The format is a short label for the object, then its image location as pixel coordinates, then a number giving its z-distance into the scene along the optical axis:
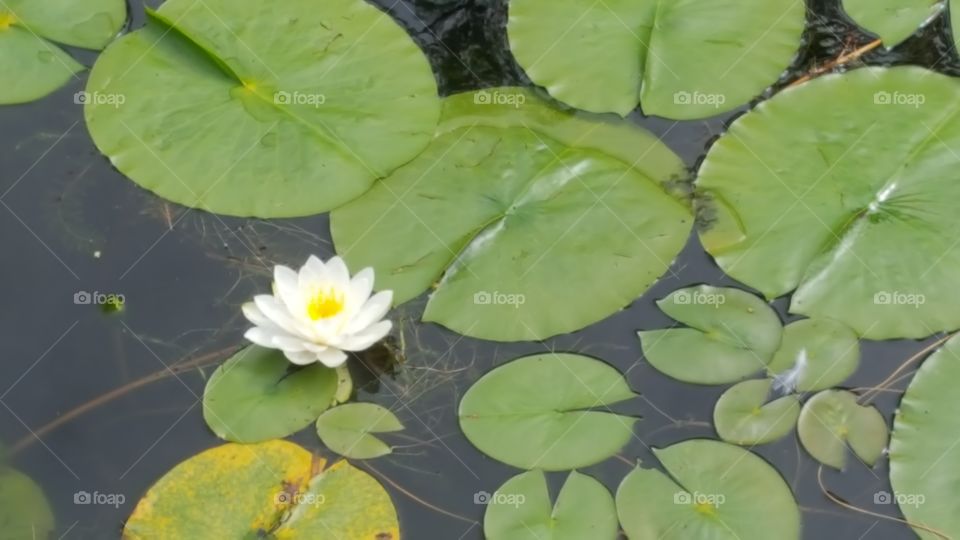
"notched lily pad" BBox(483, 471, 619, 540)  2.96
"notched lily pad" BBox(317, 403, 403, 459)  3.14
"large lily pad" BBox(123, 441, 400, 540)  2.98
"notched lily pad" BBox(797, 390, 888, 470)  3.14
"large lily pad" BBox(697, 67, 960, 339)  3.36
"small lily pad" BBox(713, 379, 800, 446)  3.16
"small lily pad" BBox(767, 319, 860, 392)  3.24
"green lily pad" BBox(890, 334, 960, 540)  3.04
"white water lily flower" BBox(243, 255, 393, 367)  3.18
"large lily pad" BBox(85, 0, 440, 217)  3.56
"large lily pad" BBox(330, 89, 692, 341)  3.36
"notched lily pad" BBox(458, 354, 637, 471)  3.12
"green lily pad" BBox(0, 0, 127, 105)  3.80
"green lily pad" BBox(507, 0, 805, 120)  3.77
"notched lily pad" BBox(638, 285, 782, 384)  3.27
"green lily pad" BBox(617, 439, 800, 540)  2.98
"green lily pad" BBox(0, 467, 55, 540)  3.04
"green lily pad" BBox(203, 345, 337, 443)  3.14
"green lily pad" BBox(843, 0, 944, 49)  3.98
